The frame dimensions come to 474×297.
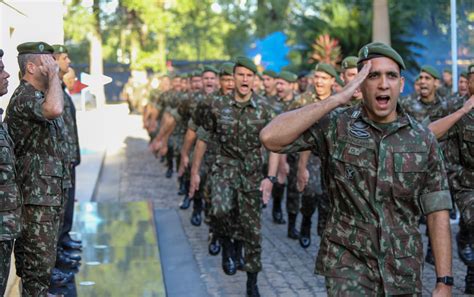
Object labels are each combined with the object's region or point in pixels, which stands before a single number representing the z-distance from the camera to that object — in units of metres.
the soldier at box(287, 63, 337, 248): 10.48
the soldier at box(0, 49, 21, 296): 5.95
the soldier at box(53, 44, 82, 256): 9.42
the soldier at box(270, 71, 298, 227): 11.17
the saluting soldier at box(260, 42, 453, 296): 4.62
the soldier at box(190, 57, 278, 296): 8.67
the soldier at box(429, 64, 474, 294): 7.56
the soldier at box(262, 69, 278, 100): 16.98
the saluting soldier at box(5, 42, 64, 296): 6.87
